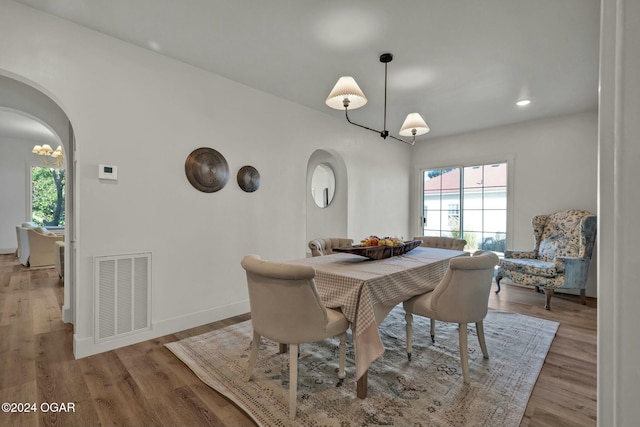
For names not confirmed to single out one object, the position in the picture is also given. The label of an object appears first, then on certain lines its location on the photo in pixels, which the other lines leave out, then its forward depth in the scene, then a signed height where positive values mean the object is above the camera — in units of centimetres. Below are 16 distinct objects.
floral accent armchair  372 -53
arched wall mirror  511 +49
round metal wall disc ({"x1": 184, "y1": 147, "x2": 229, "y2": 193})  304 +44
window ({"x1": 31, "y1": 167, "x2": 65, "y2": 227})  796 +39
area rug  175 -113
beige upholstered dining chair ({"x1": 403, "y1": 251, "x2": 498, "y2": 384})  204 -54
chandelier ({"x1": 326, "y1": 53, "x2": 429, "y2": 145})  235 +92
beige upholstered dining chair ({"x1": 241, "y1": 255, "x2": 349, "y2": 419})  167 -53
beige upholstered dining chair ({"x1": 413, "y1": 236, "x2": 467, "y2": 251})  365 -34
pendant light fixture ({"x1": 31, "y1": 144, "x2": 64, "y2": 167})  608 +121
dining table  184 -49
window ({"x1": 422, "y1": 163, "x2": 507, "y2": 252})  514 +19
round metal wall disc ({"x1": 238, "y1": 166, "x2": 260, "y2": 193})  342 +39
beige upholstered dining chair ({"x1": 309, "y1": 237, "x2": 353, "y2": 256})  311 -33
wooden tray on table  244 -30
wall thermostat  251 +33
